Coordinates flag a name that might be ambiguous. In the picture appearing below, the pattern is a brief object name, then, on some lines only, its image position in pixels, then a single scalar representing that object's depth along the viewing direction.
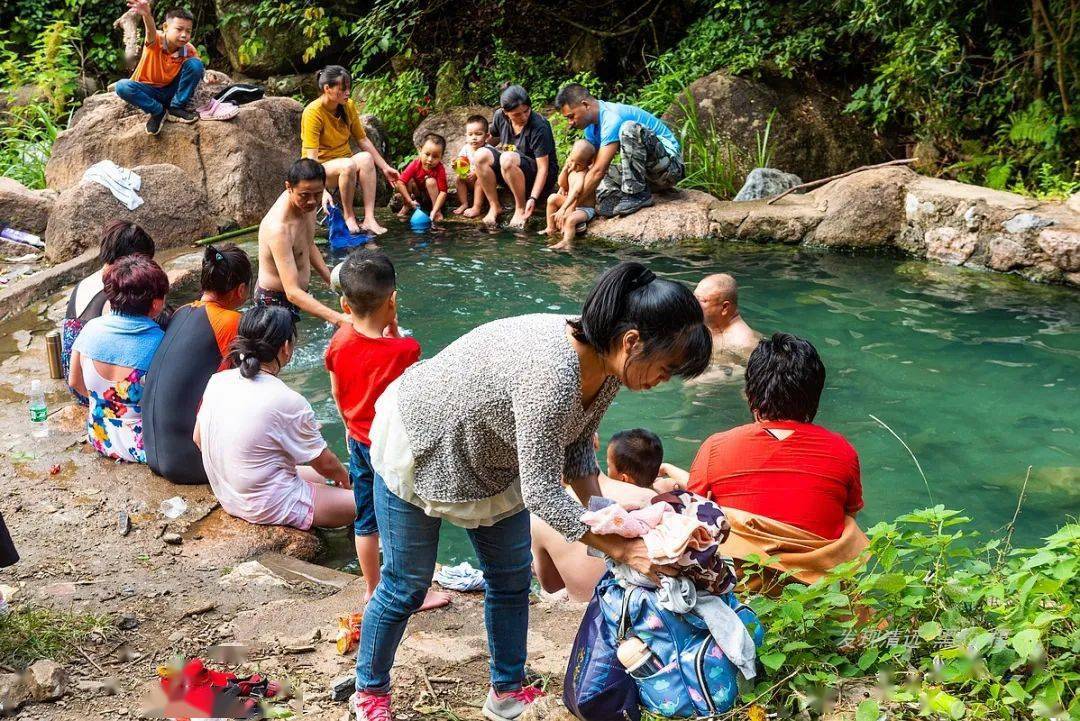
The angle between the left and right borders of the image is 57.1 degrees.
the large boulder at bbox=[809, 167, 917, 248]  9.74
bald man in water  6.21
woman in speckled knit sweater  2.47
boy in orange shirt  10.58
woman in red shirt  3.51
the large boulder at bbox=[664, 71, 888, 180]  12.02
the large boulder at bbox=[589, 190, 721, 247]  10.29
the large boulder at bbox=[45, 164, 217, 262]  9.36
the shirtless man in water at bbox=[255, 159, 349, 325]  5.91
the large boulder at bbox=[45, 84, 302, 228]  10.95
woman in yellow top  10.13
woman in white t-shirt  4.59
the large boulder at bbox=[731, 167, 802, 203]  11.09
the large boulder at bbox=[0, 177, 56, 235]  10.18
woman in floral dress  5.14
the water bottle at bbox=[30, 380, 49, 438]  5.77
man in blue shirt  10.44
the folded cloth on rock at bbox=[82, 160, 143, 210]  9.58
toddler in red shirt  11.82
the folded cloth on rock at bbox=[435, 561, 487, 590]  4.30
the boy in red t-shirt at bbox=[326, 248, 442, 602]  3.92
